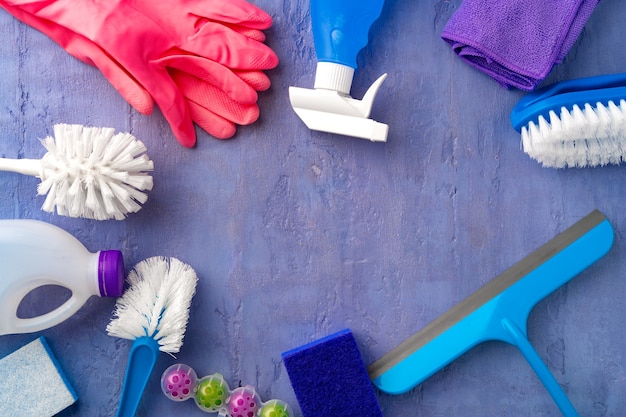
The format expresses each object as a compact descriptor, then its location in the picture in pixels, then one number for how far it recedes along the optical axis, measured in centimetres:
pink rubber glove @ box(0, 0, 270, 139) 85
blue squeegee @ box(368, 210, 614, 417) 86
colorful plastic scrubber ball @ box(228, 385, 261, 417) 85
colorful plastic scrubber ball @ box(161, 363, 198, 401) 85
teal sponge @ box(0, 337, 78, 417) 85
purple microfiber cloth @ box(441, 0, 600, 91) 83
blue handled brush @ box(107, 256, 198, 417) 83
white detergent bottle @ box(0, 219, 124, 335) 80
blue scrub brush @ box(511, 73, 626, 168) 81
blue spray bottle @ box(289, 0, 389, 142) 82
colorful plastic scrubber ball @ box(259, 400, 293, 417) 85
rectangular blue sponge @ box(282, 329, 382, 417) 84
